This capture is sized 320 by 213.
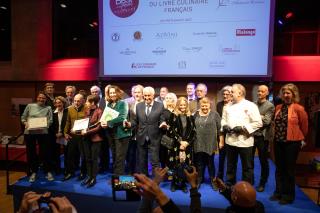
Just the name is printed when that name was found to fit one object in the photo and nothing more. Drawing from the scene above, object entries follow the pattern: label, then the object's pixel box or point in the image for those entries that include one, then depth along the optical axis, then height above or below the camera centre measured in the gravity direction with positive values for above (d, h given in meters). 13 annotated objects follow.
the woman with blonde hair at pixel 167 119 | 3.98 -0.43
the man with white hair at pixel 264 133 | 3.84 -0.59
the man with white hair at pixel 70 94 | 4.97 -0.17
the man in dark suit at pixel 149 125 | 4.04 -0.53
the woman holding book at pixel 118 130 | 4.07 -0.60
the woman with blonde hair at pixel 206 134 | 3.93 -0.61
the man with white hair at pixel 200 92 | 4.40 -0.09
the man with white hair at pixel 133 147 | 4.49 -0.91
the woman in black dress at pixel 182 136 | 3.89 -0.64
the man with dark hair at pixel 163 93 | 5.06 -0.14
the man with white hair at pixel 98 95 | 4.67 -0.17
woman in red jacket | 3.47 -0.55
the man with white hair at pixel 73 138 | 4.36 -0.76
